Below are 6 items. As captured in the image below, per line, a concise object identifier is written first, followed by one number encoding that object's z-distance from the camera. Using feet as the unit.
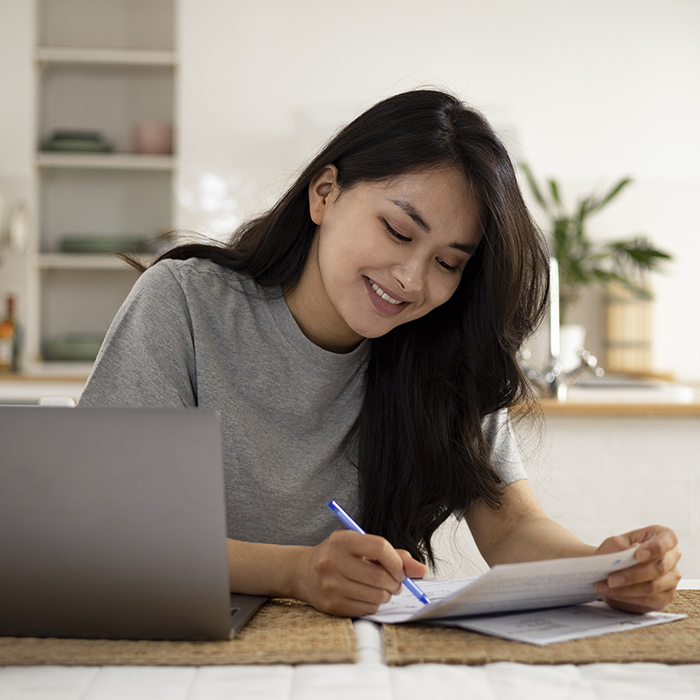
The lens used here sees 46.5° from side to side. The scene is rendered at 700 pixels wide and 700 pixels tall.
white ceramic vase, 9.31
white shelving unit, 11.91
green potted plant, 10.73
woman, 3.58
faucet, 7.33
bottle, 9.71
